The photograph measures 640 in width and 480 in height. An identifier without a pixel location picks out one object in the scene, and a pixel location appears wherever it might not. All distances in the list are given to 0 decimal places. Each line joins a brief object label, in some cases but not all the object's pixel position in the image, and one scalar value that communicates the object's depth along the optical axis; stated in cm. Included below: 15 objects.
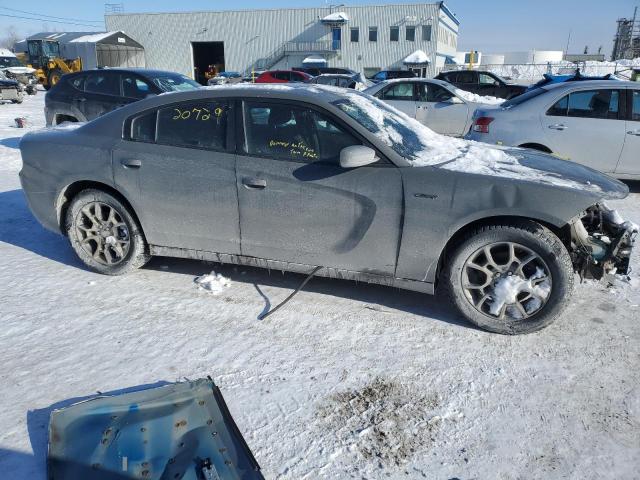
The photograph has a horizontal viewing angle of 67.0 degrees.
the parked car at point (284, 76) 2419
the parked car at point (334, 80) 1822
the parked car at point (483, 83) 1612
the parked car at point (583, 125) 637
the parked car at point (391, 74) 2139
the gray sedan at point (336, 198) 318
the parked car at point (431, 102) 1091
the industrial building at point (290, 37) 4738
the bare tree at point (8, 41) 12244
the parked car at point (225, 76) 2945
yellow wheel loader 3195
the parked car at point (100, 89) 895
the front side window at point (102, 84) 911
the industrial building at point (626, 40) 5601
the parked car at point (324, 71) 2542
